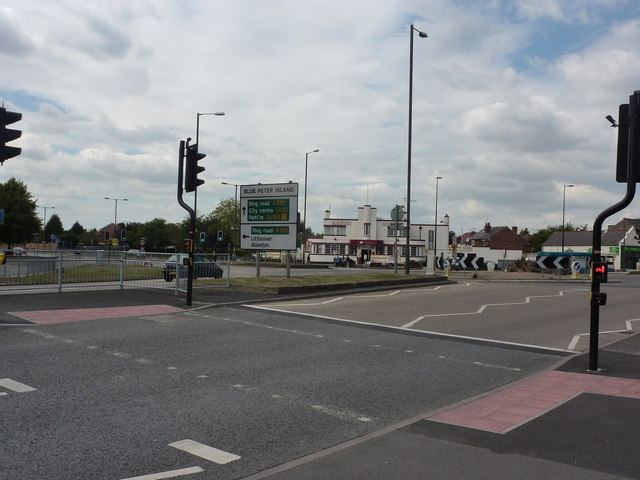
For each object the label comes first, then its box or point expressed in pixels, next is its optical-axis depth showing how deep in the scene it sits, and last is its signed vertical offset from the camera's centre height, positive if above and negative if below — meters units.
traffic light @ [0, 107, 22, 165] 10.48 +1.99
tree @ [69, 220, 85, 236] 152.50 +3.95
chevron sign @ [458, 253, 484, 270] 36.97 -0.54
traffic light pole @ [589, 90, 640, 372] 8.18 +0.72
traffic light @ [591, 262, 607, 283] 8.54 -0.24
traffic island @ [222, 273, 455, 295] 19.06 -1.29
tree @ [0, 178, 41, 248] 59.31 +3.12
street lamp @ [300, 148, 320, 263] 52.54 +6.05
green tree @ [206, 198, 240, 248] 77.44 +3.74
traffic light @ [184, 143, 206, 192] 14.77 +2.01
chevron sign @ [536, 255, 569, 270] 34.97 -0.43
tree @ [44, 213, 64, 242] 134.62 +4.10
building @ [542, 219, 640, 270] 78.50 +2.35
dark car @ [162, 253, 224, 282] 17.95 -0.69
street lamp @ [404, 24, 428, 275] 28.28 +7.82
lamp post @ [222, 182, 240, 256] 76.19 +4.36
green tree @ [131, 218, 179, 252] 114.19 +2.12
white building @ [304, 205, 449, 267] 81.44 +1.75
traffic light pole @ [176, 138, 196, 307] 14.73 +1.11
